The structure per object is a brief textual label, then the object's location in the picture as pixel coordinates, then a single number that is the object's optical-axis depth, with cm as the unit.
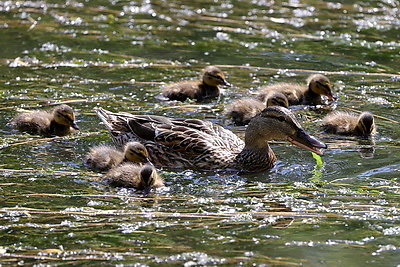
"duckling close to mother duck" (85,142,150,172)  1400
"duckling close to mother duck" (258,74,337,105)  1870
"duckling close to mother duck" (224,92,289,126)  1736
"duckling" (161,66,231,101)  1889
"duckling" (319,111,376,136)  1619
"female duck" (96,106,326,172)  1454
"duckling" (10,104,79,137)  1631
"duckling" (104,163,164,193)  1284
